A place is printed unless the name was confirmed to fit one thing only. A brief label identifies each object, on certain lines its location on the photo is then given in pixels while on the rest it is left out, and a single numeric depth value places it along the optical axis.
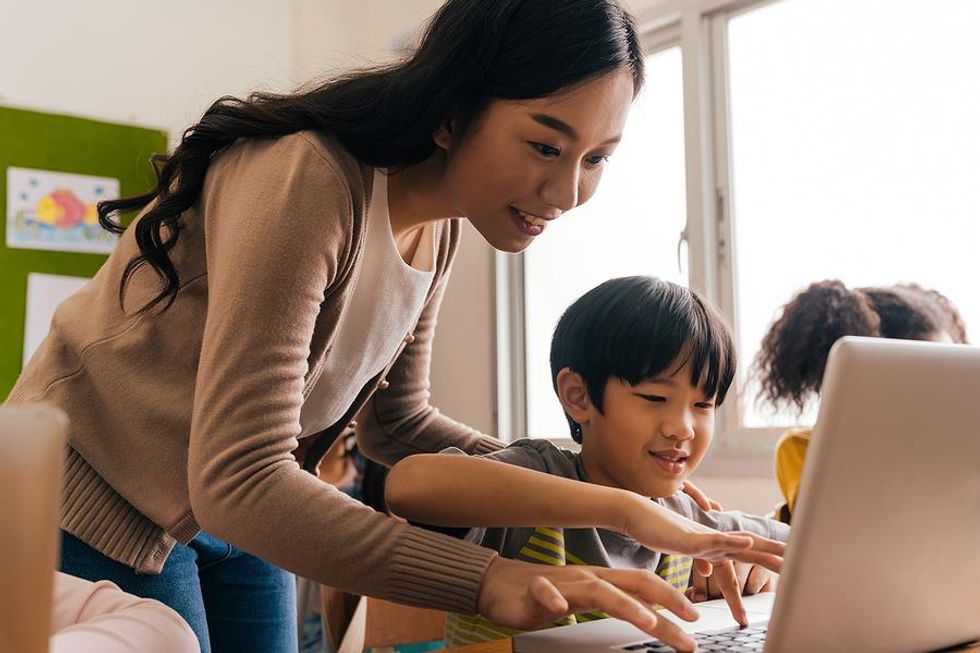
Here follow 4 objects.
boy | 1.11
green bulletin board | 3.05
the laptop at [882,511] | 0.59
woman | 0.77
